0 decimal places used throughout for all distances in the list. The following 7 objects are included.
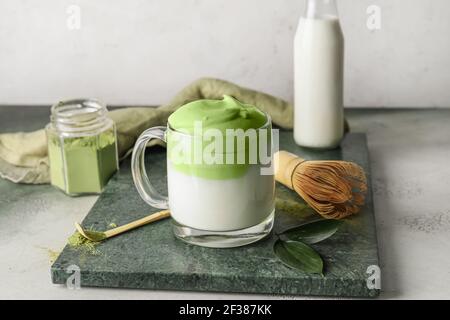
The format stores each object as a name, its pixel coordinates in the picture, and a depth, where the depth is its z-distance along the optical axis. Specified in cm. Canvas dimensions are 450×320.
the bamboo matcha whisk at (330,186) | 117
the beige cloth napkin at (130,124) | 142
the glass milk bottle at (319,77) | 140
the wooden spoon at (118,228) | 110
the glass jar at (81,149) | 132
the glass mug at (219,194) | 103
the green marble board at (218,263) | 99
